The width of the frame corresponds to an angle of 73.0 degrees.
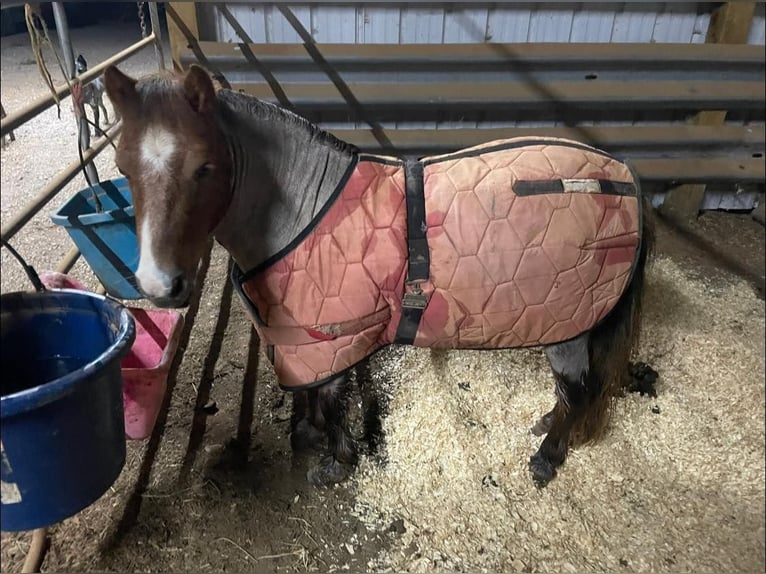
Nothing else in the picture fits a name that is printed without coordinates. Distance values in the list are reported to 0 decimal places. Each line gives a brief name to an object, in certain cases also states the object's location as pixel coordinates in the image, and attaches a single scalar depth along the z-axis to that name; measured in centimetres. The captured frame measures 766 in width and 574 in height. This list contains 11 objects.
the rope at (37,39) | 122
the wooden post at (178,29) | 264
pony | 130
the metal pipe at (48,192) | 121
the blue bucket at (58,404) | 101
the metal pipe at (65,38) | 160
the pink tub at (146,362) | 160
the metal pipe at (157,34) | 231
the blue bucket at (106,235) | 196
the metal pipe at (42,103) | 115
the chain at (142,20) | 204
